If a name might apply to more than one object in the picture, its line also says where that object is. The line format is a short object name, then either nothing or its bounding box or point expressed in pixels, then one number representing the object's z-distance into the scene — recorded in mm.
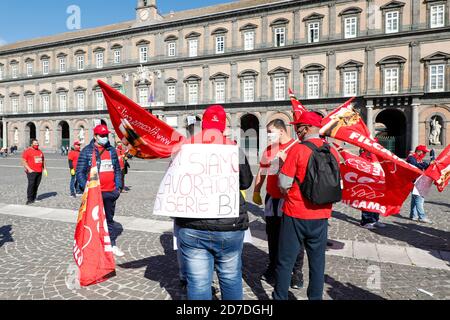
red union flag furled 3637
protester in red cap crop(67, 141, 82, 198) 10141
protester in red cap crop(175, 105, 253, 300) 2291
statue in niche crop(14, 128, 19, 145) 46562
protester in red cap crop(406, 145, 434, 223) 7039
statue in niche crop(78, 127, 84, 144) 40906
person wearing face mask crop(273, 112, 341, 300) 2773
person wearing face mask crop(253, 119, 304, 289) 3701
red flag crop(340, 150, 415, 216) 4910
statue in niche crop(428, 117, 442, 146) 26469
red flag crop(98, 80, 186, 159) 2736
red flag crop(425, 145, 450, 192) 4602
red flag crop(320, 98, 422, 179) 3754
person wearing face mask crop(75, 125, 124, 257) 4613
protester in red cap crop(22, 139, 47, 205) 8852
